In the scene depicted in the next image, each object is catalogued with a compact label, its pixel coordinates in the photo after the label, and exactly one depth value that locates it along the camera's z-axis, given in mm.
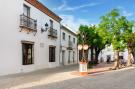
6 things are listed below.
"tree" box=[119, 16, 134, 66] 10818
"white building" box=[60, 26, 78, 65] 12272
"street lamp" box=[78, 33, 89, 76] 7383
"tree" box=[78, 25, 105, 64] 13528
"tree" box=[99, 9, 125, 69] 10735
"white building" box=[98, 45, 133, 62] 23628
